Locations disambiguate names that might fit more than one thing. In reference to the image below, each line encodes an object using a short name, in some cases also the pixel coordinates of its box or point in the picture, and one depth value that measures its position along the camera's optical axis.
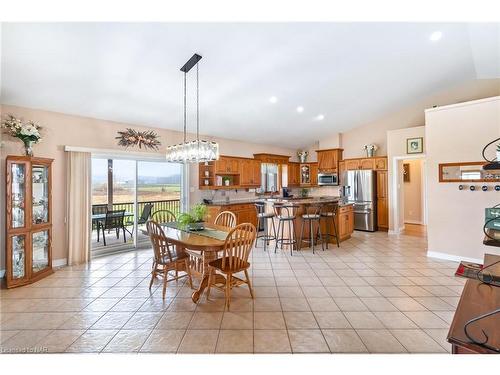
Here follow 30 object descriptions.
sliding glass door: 5.33
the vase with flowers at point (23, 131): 3.63
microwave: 8.13
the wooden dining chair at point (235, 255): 2.91
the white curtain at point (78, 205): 4.41
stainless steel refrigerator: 7.20
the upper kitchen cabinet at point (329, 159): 8.14
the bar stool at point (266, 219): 5.54
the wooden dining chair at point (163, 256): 3.20
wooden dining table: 2.84
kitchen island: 5.60
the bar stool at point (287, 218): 5.29
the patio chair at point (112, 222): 5.57
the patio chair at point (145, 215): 5.69
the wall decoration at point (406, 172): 8.38
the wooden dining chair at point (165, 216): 4.88
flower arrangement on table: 3.72
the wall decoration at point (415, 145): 6.43
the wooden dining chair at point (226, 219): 4.33
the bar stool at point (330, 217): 5.67
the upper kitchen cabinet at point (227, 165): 6.57
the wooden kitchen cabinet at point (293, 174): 8.67
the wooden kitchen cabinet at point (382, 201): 7.12
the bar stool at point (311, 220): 5.23
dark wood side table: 1.12
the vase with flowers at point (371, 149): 7.45
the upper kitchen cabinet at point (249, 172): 7.19
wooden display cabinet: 3.49
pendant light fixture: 3.53
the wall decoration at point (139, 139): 5.09
